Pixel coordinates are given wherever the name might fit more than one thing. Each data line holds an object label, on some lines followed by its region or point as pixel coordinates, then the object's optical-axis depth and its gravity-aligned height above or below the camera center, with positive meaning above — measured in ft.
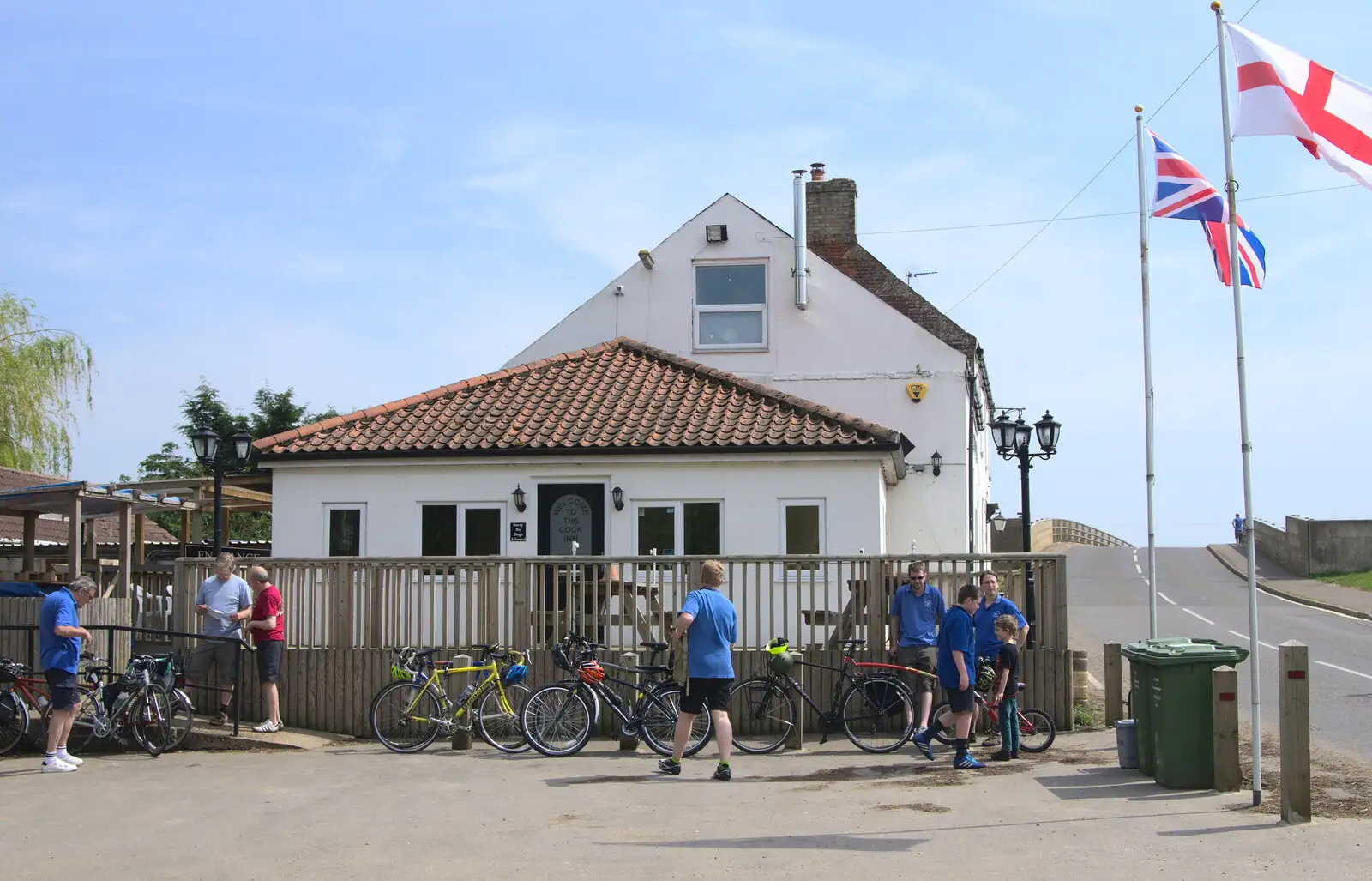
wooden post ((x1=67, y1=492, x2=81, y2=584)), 59.72 -0.49
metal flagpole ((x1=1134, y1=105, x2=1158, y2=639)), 43.62 +6.18
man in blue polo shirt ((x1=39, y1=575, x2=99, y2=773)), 39.73 -3.92
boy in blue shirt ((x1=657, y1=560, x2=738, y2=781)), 37.47 -3.65
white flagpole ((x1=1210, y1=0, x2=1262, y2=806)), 30.04 +2.49
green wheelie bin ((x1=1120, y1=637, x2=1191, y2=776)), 34.45 -4.37
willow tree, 103.65 +10.42
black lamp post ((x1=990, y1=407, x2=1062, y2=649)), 67.36 +4.06
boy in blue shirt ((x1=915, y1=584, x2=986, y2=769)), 37.88 -4.07
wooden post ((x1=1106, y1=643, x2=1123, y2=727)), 44.70 -5.29
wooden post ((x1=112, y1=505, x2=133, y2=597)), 61.16 -1.58
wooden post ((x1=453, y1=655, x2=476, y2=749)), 44.04 -6.65
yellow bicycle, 43.55 -5.66
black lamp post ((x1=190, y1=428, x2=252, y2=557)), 64.18 +3.61
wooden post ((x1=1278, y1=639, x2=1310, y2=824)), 27.50 -4.17
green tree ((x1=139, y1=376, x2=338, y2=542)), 147.54 +10.93
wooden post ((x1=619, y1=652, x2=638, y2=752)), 43.11 -6.63
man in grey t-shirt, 46.01 -2.91
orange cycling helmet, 42.65 -4.59
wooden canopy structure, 58.49 +1.08
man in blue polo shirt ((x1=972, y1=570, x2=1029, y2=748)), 41.22 -2.80
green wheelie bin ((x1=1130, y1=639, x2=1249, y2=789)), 32.58 -4.62
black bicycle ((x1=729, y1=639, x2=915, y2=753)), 43.37 -5.90
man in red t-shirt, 46.26 -3.57
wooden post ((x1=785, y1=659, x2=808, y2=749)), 43.34 -6.51
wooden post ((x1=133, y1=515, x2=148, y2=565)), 82.43 -0.71
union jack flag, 42.01 +9.52
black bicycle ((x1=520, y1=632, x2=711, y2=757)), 42.37 -5.87
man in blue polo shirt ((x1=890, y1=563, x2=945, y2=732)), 43.70 -3.22
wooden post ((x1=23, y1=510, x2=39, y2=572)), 73.15 -0.54
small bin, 36.40 -5.87
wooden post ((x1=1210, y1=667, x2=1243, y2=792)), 31.07 -4.73
